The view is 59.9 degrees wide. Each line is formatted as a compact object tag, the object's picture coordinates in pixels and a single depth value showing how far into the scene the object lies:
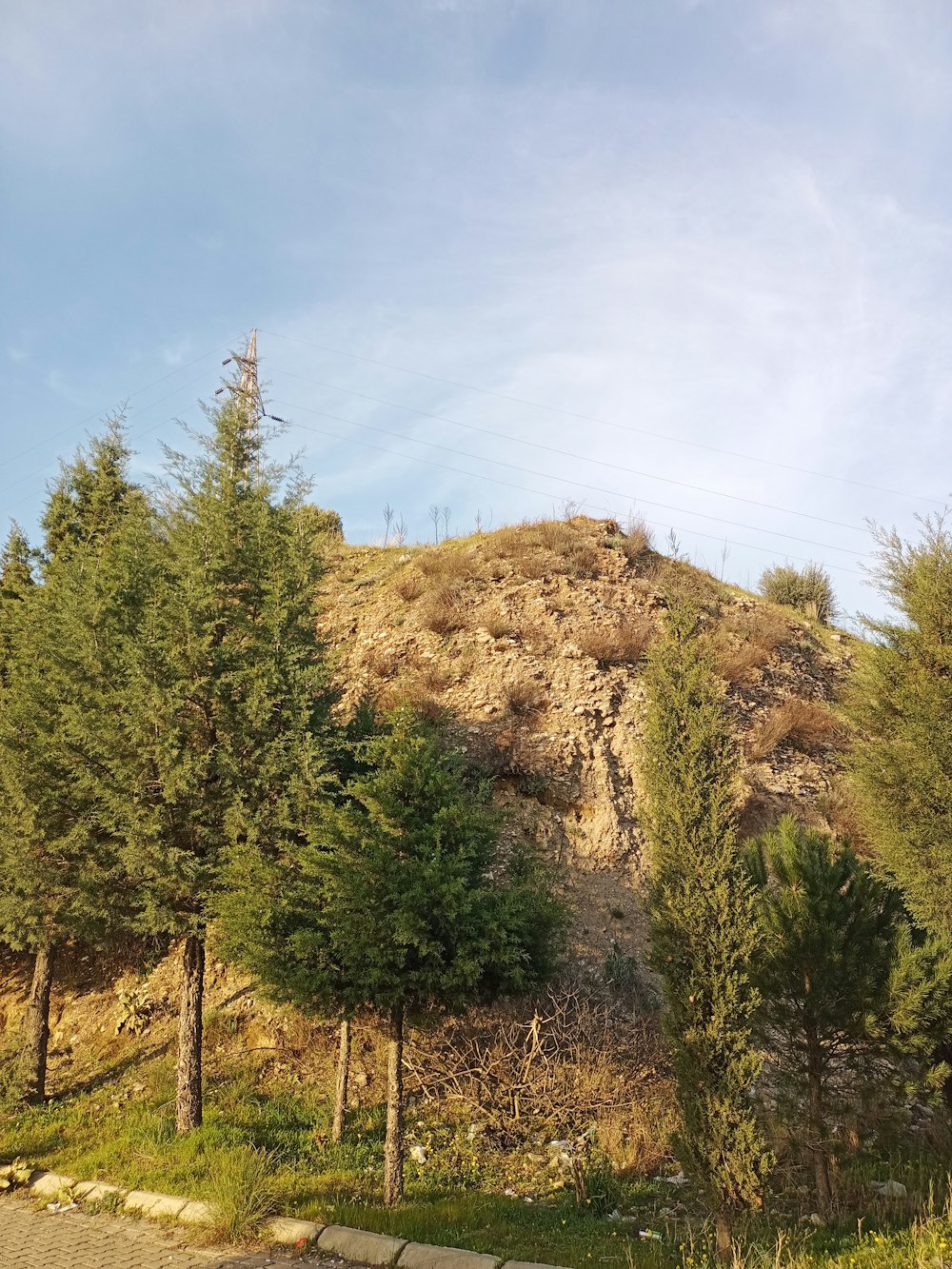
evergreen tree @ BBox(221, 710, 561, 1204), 8.20
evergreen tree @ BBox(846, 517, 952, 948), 11.45
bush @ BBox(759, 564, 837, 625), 30.55
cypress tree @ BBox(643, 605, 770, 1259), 7.27
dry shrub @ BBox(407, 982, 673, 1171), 10.34
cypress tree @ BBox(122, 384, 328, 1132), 10.74
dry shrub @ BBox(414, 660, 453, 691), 19.55
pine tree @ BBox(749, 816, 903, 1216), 9.05
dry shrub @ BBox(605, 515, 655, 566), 25.73
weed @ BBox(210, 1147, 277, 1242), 7.78
